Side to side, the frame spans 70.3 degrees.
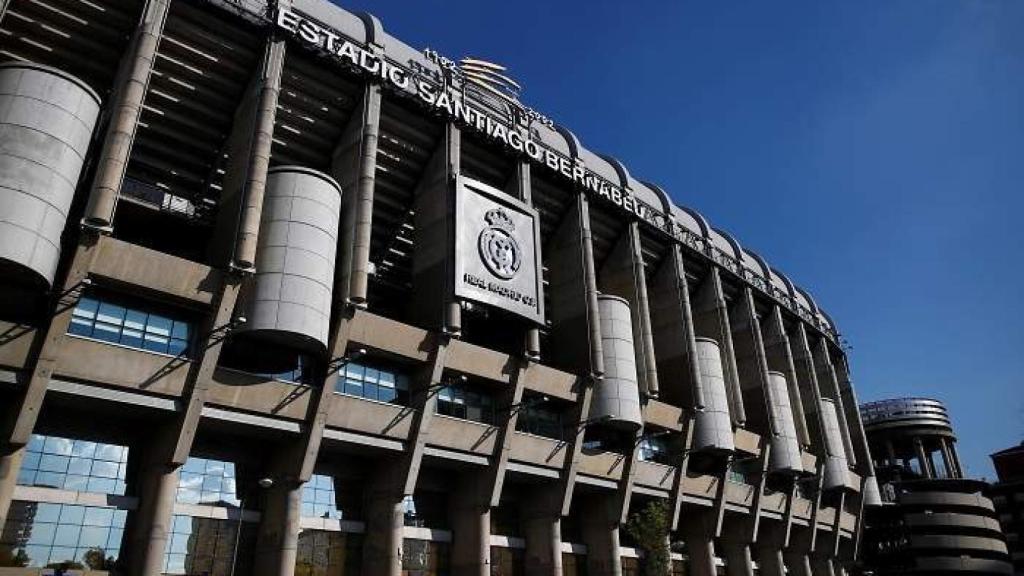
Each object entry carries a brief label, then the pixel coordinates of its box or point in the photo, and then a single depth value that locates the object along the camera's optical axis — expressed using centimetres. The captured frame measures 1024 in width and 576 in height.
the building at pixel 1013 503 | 11244
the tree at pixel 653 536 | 4303
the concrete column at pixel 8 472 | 2600
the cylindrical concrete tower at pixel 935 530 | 8606
